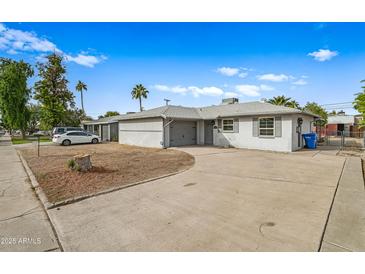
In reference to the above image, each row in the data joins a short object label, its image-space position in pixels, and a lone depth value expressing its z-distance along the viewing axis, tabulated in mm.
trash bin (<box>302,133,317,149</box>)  14164
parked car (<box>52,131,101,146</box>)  18641
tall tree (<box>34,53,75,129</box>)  29112
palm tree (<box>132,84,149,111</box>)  42469
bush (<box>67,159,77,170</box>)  6863
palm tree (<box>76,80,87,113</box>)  47466
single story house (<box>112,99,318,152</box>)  12603
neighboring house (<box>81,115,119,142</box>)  24266
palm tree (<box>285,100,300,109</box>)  32747
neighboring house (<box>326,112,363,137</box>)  35341
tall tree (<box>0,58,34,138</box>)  25078
